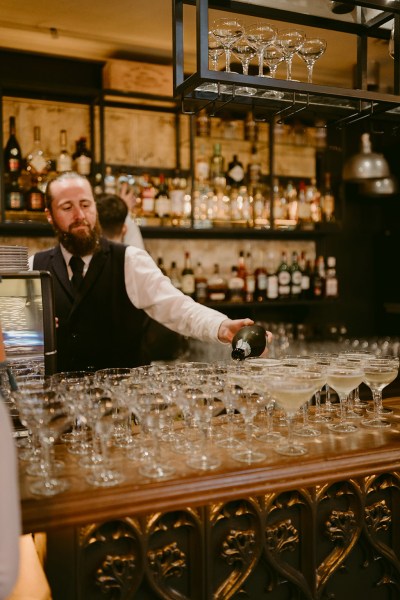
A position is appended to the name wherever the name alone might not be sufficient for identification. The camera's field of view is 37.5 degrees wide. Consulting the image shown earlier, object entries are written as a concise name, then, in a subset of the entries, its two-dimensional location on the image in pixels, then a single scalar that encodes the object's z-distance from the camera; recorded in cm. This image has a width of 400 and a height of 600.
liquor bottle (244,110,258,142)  481
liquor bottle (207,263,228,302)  455
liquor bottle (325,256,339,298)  492
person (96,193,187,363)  444
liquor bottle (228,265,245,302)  468
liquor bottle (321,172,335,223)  497
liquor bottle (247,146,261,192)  478
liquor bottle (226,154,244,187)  470
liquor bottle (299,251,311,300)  488
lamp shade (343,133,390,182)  403
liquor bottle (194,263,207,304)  453
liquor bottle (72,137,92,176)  416
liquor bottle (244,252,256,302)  472
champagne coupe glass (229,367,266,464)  165
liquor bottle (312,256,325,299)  490
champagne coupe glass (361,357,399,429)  188
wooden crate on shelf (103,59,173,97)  422
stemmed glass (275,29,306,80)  221
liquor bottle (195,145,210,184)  456
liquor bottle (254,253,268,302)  477
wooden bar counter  136
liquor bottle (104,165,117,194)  421
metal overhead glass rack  202
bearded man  290
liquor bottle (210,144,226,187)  466
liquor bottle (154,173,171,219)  440
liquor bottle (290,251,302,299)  483
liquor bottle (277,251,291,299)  480
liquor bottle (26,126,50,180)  405
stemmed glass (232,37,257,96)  218
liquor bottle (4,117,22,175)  402
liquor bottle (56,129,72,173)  410
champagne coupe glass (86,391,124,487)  139
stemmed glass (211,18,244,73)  212
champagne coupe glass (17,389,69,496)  145
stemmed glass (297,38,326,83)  227
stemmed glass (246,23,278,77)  214
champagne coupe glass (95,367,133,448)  157
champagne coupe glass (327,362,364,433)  181
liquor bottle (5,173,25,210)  397
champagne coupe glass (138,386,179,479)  146
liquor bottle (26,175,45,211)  401
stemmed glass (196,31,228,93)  211
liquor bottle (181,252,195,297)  450
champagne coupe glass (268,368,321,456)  161
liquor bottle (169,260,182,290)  457
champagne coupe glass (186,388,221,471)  150
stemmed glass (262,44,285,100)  223
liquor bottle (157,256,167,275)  452
